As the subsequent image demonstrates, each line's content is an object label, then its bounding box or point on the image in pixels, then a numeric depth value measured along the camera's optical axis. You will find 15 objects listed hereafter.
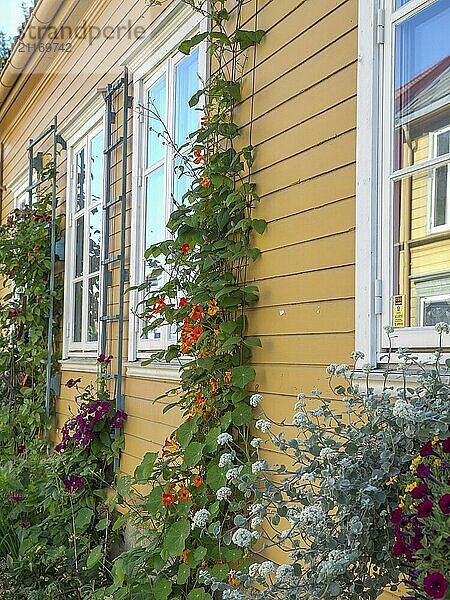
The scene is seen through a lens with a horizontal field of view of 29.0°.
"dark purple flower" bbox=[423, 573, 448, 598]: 1.86
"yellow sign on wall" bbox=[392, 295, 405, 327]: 2.72
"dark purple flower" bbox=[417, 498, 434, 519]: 1.92
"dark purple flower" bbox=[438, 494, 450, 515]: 1.86
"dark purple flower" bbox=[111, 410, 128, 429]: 5.49
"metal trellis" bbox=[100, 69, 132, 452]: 5.56
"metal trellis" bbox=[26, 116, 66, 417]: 7.24
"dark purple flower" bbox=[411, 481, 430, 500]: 1.97
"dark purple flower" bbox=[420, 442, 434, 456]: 2.01
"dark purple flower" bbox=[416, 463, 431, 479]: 1.98
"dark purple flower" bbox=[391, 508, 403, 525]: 2.02
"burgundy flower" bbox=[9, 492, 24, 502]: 5.71
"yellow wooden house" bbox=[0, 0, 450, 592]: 2.67
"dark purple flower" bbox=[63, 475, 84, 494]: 5.48
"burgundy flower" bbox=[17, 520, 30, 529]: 5.52
